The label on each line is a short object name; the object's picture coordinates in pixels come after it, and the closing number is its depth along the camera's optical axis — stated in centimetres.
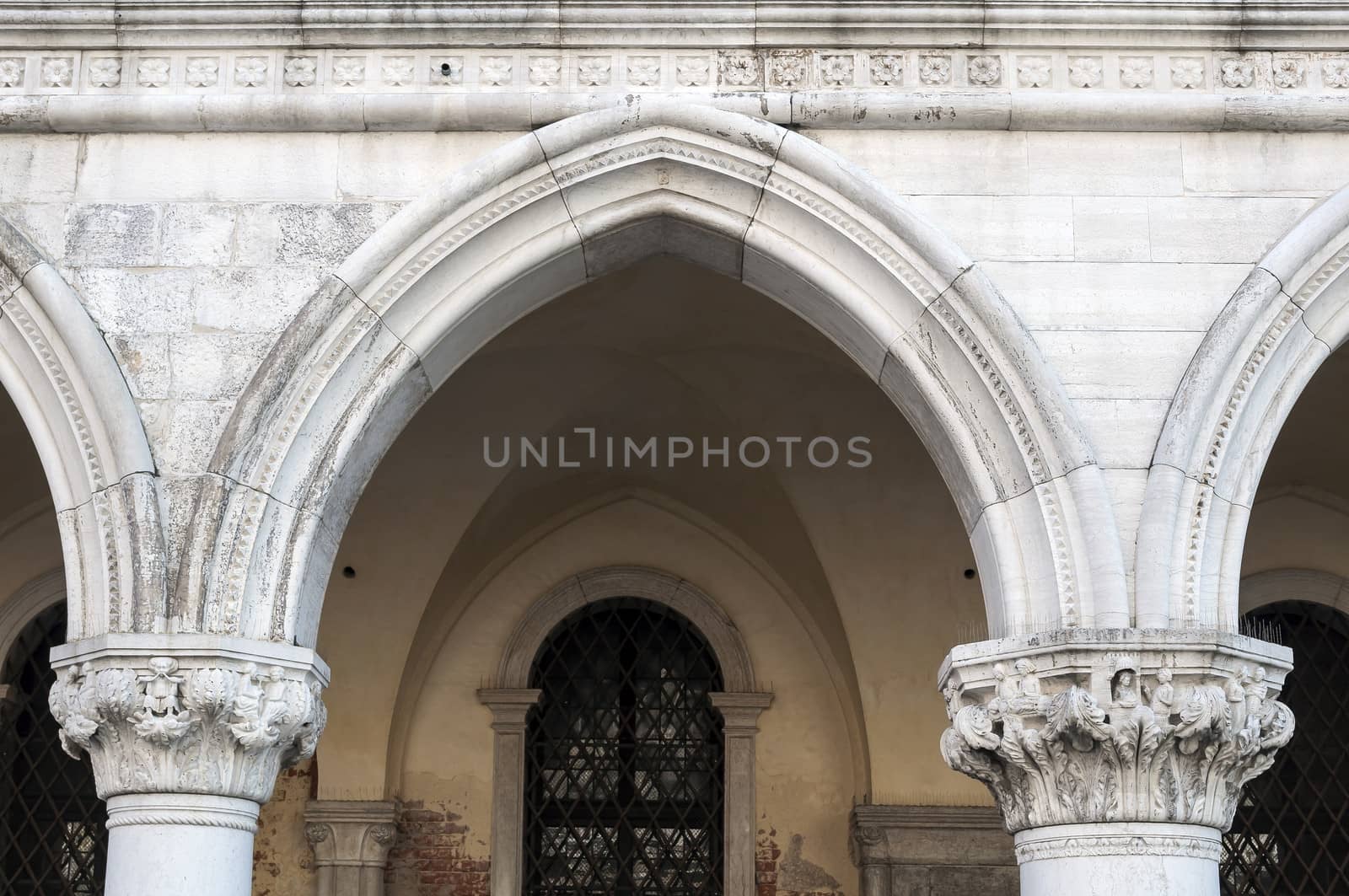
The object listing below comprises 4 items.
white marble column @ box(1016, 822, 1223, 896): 460
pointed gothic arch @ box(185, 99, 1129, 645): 489
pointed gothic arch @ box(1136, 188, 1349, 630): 482
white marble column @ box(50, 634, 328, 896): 468
